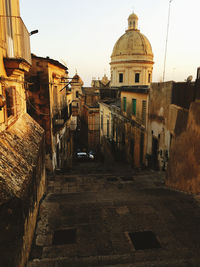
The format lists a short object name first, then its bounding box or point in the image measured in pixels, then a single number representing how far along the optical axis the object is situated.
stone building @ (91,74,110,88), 52.75
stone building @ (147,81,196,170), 8.73
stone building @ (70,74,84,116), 51.22
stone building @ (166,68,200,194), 7.15
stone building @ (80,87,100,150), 31.17
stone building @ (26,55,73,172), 11.09
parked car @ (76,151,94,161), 25.72
